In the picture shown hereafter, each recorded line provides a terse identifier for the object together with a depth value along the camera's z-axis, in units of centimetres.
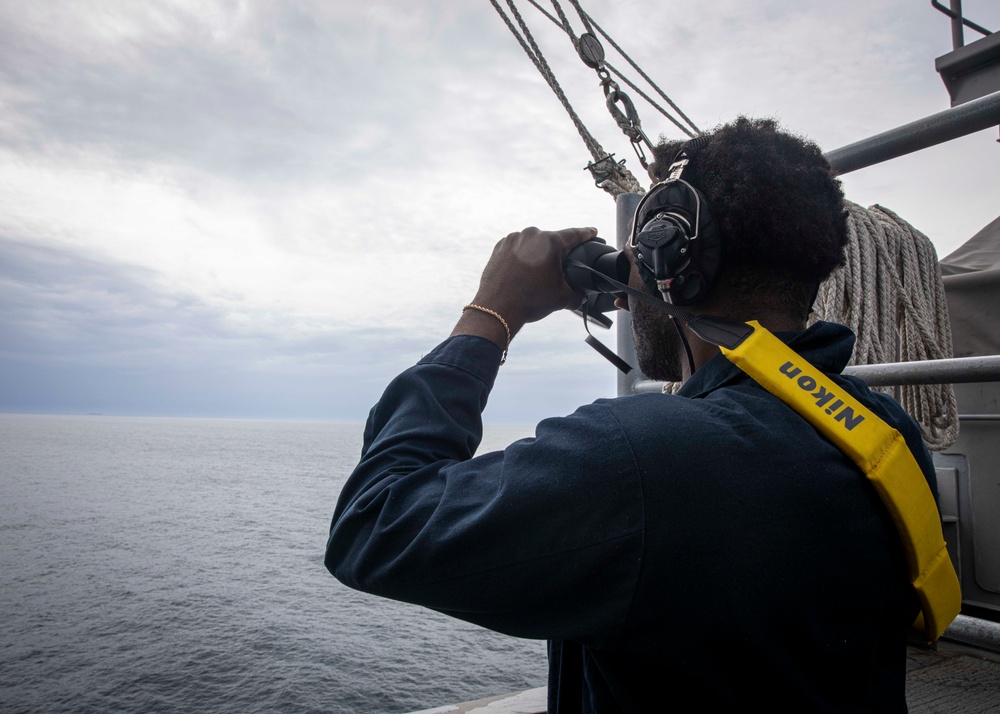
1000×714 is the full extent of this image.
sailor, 84
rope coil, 229
